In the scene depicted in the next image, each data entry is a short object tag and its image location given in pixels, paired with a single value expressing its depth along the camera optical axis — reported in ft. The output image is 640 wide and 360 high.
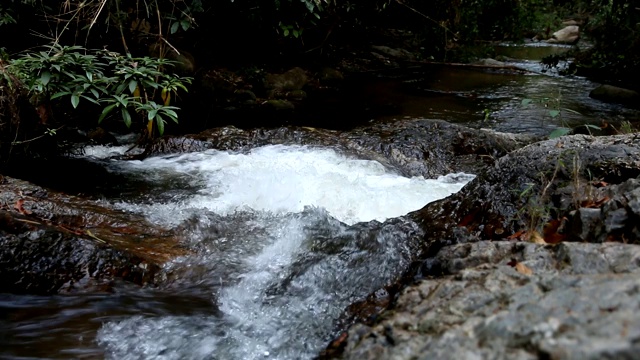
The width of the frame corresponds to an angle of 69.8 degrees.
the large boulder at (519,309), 3.56
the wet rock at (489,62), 40.45
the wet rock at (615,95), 27.37
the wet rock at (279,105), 26.85
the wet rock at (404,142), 17.34
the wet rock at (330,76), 34.01
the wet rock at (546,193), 7.55
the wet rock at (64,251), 8.67
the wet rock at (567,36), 62.23
